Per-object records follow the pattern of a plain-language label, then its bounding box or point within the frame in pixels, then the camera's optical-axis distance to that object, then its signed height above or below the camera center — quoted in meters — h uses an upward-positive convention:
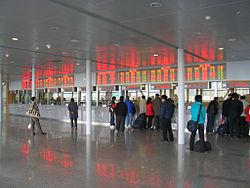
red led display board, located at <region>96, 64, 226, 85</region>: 14.02 +1.23
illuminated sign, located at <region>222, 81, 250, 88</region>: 13.35 +0.60
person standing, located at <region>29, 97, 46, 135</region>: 12.36 -0.58
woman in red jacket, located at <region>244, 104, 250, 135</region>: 11.51 -0.65
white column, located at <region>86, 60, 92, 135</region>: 13.28 +0.08
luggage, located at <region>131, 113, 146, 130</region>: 14.48 -1.27
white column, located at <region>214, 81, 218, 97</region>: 13.98 +0.38
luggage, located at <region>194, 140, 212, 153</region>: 8.41 -1.47
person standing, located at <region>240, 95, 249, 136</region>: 11.92 -1.18
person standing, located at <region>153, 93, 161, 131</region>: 14.17 -0.65
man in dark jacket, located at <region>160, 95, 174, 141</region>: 10.27 -0.61
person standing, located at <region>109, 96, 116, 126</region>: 15.43 -1.02
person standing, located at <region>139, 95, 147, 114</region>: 14.89 -0.42
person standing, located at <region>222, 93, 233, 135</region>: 12.04 -0.56
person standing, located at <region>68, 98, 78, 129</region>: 14.91 -0.65
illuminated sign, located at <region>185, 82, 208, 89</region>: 14.27 +0.59
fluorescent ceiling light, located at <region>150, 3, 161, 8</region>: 5.90 +1.91
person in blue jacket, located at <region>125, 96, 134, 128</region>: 15.12 -0.92
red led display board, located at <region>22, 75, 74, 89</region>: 20.62 +1.21
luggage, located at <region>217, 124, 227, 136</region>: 12.25 -1.42
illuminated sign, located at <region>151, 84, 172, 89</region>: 15.42 +0.60
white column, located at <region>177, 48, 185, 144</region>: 10.54 +0.33
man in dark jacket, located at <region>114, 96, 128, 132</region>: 13.67 -0.76
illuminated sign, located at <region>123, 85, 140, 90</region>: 16.64 +0.59
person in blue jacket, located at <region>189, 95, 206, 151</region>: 8.46 -0.48
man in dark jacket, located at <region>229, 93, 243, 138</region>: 11.44 -0.73
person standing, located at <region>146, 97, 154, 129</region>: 14.50 -0.66
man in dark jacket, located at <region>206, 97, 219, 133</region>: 12.61 -0.73
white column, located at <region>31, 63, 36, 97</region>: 17.23 +0.99
